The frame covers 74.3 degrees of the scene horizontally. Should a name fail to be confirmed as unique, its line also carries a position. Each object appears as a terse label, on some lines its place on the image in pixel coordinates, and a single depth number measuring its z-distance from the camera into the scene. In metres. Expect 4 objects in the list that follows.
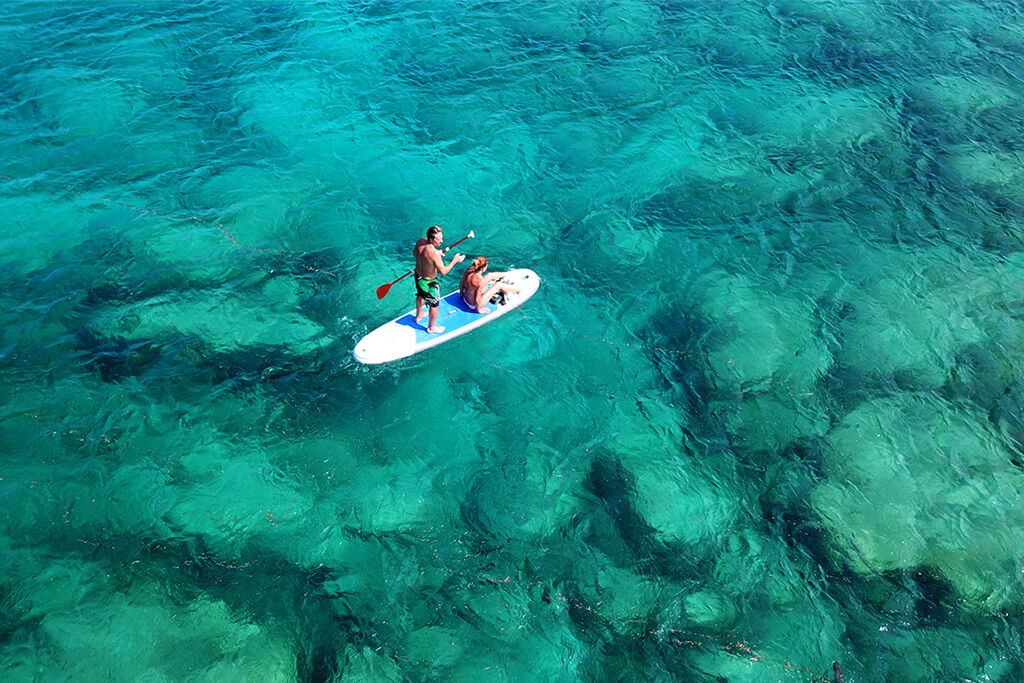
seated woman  13.06
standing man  12.09
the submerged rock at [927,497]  10.55
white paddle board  12.86
